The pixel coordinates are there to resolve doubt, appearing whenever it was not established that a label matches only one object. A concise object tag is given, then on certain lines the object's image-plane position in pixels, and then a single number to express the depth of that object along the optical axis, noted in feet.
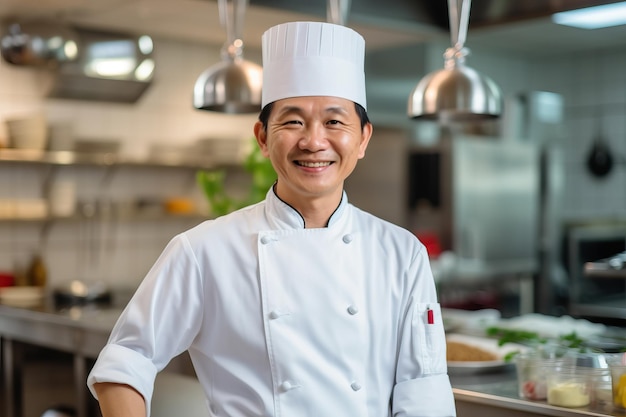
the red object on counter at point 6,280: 18.04
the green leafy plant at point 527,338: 9.36
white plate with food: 8.86
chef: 6.10
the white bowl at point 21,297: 15.96
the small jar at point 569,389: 7.43
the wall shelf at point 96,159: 18.37
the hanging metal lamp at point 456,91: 9.88
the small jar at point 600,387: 7.39
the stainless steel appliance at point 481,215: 20.40
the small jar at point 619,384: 7.18
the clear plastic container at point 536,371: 7.64
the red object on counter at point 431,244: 19.27
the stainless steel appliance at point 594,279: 18.33
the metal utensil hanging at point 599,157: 24.54
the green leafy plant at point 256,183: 13.85
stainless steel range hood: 17.98
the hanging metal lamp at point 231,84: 10.73
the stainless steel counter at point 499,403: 7.34
